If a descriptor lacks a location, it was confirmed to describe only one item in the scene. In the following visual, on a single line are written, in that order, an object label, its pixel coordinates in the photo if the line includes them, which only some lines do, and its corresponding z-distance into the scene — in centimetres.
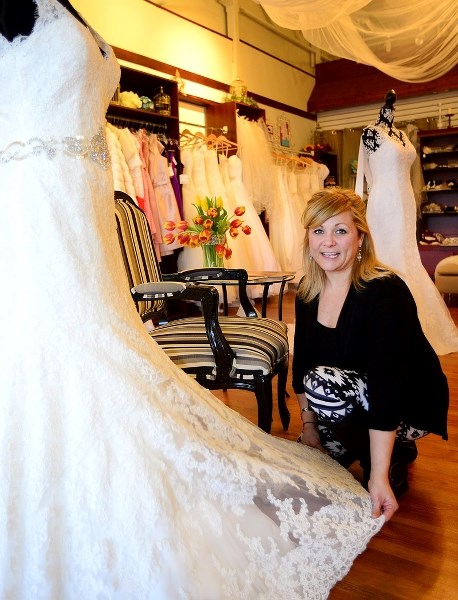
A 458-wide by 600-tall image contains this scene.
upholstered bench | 505
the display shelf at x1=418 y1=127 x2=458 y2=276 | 736
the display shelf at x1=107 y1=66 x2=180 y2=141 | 460
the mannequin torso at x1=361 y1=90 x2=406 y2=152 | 345
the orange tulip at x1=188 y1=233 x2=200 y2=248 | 306
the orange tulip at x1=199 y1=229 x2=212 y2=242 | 304
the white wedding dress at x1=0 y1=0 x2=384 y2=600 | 101
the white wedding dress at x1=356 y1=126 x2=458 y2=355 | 352
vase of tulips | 306
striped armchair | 187
